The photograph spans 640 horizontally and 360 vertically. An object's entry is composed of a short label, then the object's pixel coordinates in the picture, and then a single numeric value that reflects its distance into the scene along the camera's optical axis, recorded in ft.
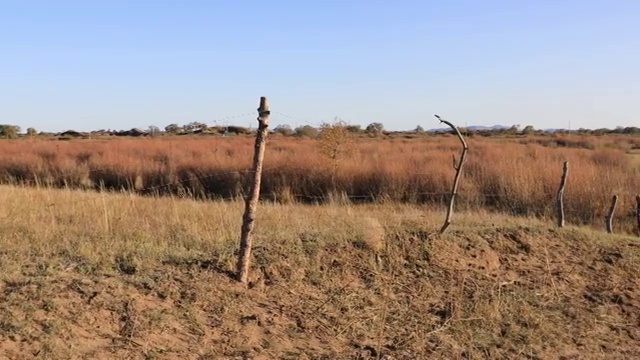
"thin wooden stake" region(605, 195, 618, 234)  36.62
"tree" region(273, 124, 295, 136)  162.76
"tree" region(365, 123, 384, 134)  204.26
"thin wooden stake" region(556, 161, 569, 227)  33.46
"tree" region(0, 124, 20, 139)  188.09
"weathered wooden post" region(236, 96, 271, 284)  19.40
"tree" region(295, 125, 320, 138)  146.41
